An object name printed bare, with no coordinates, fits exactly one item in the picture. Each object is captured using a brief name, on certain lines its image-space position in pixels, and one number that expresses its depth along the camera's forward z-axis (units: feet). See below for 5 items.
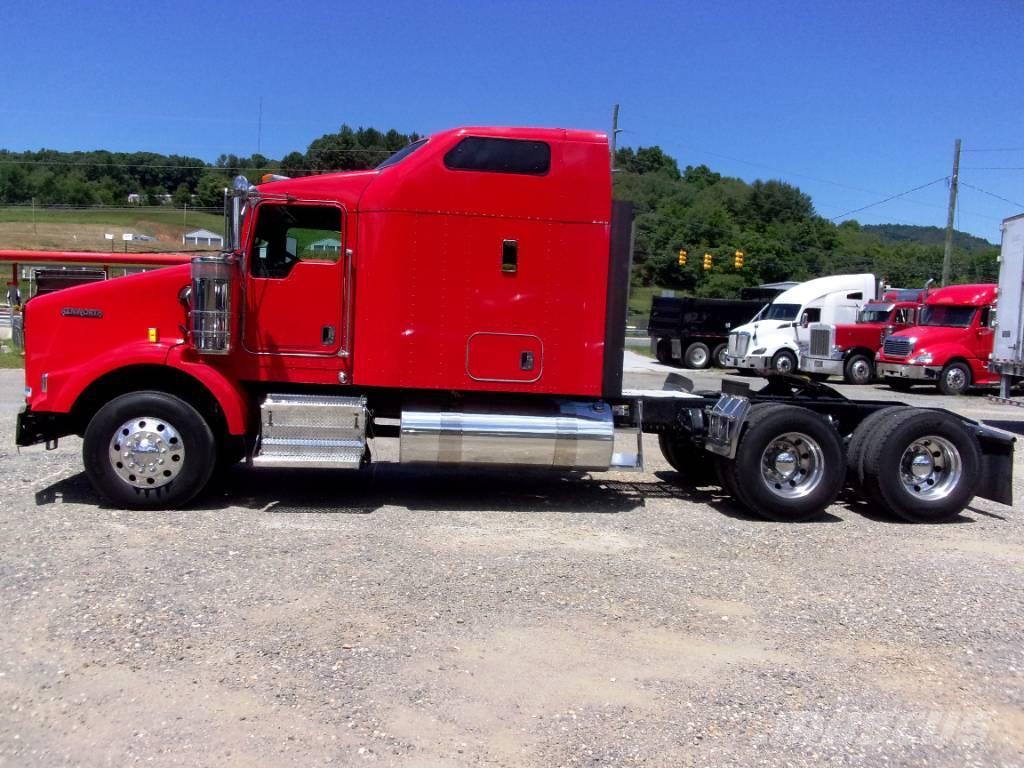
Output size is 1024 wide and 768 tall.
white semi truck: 86.74
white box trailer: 50.31
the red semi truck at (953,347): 73.61
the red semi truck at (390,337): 23.30
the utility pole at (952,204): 125.08
